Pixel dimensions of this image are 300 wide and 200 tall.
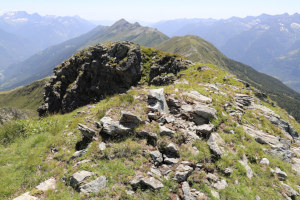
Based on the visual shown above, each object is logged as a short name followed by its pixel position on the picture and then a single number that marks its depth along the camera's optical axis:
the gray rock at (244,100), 20.15
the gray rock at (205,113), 13.70
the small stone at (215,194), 8.35
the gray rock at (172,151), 10.33
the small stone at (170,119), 12.70
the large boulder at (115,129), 11.59
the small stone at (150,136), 11.09
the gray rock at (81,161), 9.81
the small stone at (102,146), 10.49
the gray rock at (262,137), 13.78
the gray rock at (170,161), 9.86
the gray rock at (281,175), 10.49
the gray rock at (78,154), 10.59
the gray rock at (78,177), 8.45
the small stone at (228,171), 9.74
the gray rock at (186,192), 8.05
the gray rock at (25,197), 7.88
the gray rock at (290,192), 9.55
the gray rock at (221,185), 8.87
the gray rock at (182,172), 8.84
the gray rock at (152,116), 12.95
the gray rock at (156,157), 9.86
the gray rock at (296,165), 11.80
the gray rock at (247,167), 10.09
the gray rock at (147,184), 8.25
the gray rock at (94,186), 8.05
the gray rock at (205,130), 12.19
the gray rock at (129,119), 12.16
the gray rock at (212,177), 9.23
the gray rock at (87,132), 11.96
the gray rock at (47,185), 8.58
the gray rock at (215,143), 10.63
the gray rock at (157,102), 13.93
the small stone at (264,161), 11.24
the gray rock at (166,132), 11.55
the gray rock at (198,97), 16.33
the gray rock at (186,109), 14.04
